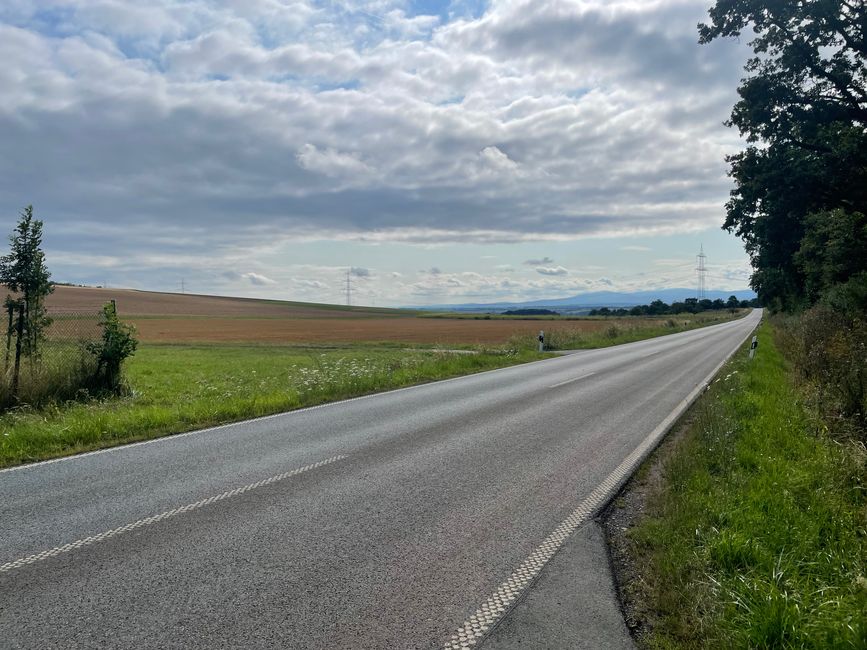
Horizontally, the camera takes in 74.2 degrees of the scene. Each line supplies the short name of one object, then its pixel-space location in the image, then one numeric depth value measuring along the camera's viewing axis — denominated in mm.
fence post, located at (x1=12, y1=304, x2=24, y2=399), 10117
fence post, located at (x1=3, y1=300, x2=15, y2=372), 10477
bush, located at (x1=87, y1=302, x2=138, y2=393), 11609
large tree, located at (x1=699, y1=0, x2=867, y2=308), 17781
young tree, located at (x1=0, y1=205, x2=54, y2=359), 10422
